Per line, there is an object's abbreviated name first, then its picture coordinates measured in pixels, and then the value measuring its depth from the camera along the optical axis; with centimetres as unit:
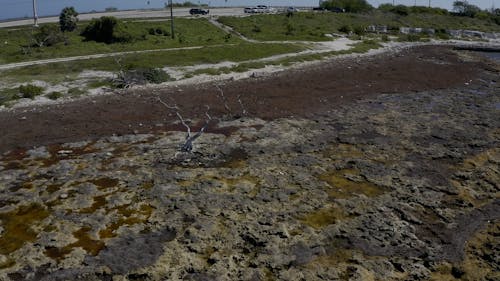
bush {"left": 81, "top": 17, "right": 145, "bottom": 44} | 5722
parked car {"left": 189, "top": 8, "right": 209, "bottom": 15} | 9046
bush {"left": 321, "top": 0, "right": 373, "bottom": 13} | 11275
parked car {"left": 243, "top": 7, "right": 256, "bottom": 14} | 10091
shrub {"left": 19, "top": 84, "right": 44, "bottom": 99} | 3209
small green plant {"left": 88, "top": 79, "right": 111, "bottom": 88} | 3581
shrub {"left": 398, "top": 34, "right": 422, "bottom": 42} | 7456
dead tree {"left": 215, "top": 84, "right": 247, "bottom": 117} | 2895
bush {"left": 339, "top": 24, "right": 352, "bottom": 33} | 7962
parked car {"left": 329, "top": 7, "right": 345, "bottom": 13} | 10993
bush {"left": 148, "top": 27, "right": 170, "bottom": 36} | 6469
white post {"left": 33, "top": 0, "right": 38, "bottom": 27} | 6696
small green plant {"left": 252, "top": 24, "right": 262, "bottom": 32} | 7312
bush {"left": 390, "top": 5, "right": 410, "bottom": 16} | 11031
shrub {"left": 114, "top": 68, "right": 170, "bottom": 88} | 3656
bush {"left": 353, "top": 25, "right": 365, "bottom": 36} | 7878
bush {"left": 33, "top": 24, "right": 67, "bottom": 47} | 5381
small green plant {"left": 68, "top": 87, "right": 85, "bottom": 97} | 3345
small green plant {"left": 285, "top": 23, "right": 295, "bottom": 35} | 7214
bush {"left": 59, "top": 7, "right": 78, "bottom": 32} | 6198
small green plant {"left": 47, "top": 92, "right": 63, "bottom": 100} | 3247
